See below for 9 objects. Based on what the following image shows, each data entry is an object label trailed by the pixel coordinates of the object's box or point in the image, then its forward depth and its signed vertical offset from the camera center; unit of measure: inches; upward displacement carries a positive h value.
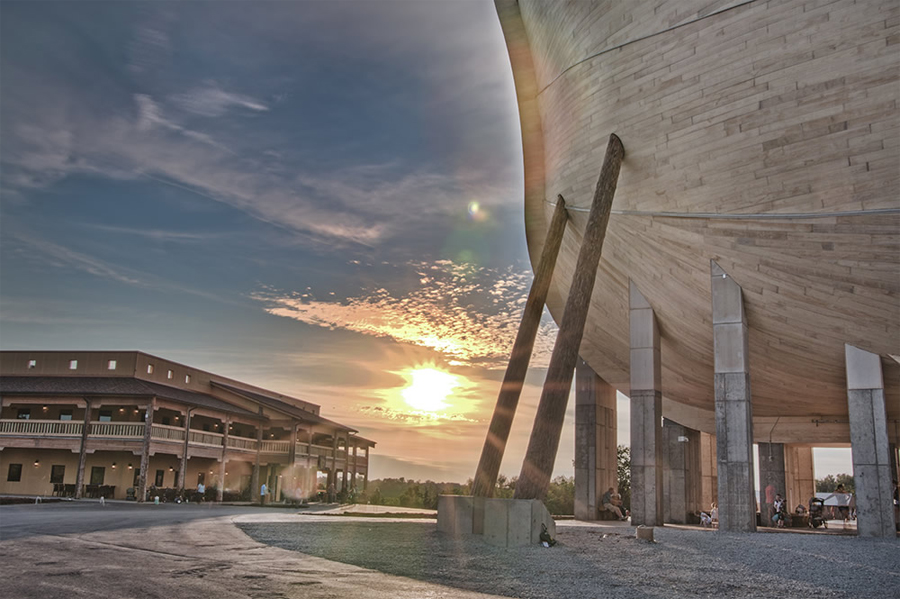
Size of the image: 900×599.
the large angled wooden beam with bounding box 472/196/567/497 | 587.5 +86.7
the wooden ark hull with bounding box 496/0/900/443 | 525.3 +254.8
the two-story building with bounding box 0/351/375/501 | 1197.1 +35.5
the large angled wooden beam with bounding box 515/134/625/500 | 547.2 +96.2
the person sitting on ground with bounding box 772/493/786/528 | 1010.1 -50.2
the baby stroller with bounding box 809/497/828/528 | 1013.2 -50.6
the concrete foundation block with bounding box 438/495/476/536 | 522.3 -35.6
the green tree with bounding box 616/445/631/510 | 1862.7 -3.9
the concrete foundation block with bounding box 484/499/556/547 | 485.1 -36.3
